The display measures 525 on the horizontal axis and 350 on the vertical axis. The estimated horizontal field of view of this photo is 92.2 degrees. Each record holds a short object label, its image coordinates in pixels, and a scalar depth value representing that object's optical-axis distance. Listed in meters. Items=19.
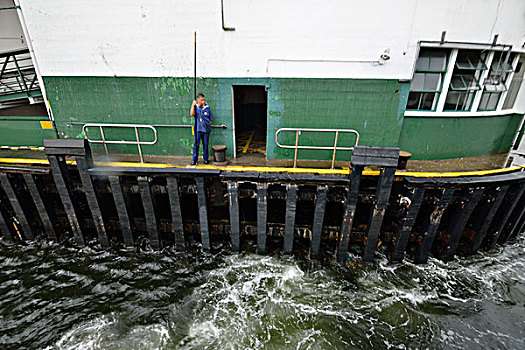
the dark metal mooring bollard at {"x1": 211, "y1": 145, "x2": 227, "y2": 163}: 6.57
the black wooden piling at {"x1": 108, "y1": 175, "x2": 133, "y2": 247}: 5.32
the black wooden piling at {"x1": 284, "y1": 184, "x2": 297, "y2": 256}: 5.15
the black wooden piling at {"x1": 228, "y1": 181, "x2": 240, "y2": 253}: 5.25
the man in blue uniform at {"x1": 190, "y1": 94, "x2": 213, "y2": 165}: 6.23
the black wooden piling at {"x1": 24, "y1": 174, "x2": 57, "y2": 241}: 5.50
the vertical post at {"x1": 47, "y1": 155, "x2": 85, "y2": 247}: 5.27
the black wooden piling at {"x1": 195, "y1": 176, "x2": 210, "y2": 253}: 5.23
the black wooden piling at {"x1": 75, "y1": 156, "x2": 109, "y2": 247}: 5.25
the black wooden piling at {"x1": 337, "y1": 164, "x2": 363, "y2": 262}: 4.83
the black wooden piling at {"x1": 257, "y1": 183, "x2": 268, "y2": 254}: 5.18
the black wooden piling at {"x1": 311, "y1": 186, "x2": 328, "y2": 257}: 5.12
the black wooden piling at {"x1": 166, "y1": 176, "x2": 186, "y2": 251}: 5.27
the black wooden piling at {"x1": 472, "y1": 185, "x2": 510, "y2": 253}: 5.18
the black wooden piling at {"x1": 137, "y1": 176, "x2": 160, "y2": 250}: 5.28
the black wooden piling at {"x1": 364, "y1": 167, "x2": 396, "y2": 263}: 4.79
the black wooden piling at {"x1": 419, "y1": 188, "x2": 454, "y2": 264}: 4.95
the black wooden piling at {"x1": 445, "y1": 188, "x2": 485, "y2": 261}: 5.05
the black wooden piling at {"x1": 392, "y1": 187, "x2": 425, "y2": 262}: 4.98
